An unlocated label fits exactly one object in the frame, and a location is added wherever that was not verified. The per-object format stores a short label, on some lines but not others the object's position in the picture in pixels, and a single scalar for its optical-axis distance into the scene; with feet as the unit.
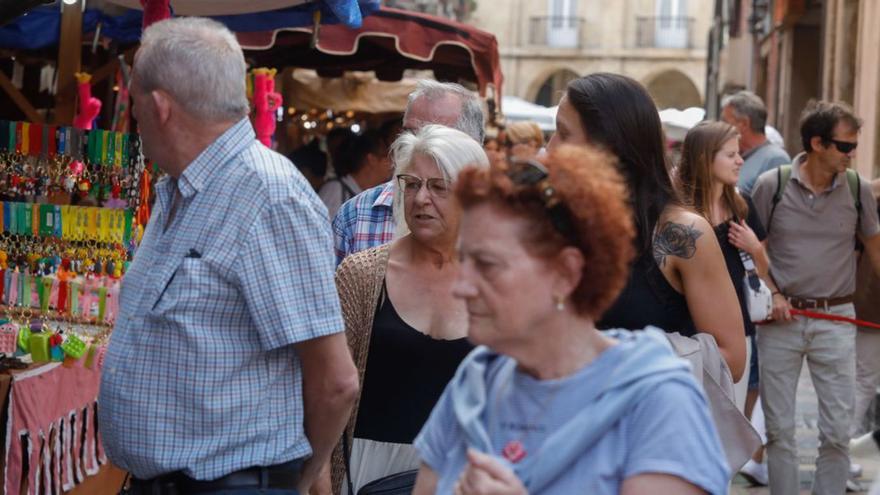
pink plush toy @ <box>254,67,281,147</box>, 27.43
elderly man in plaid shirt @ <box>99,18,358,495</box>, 11.09
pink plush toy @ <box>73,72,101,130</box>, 22.70
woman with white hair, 14.19
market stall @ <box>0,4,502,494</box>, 17.75
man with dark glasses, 25.18
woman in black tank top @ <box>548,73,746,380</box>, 13.62
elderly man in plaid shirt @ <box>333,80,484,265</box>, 18.58
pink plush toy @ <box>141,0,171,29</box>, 19.06
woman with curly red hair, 8.02
